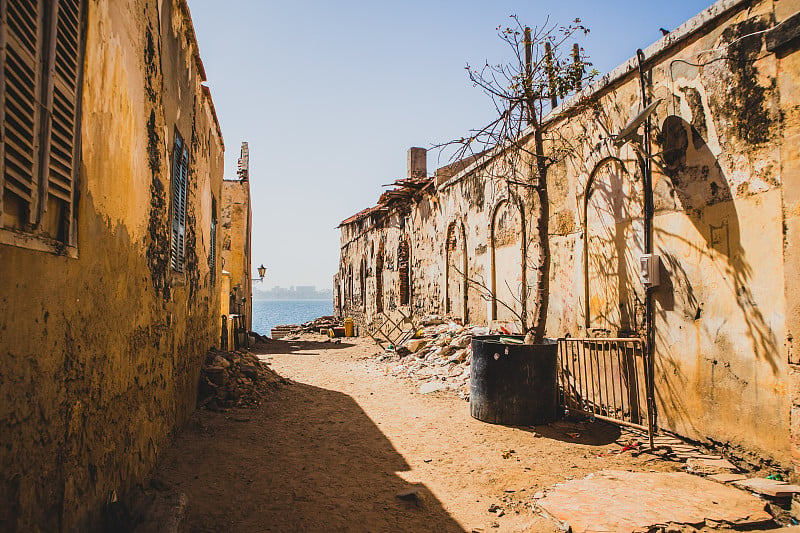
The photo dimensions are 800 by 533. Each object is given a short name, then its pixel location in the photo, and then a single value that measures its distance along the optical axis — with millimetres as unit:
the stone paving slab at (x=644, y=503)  3289
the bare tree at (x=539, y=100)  6227
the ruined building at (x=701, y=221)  3957
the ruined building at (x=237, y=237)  17297
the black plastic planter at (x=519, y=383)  5758
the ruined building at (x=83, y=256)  1939
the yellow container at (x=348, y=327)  21389
